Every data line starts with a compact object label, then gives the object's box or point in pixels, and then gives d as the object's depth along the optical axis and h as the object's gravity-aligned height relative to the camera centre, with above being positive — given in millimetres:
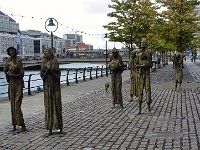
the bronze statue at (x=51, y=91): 8891 -882
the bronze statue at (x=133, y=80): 15273 -1136
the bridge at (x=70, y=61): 81375 -2357
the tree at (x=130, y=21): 33969 +2449
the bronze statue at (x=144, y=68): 11602 -512
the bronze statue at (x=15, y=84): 9297 -753
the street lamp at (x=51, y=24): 14638 +962
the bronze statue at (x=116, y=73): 13148 -734
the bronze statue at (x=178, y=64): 18719 -655
